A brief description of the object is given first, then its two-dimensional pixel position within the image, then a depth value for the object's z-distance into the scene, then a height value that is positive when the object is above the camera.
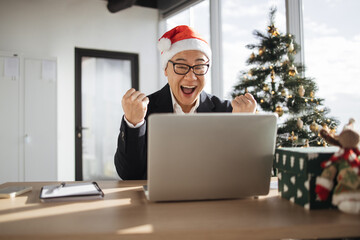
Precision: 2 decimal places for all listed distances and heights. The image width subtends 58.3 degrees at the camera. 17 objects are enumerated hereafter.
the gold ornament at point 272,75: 2.55 +0.40
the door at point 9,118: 3.78 +0.13
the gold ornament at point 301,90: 2.39 +0.26
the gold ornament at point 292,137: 2.38 -0.09
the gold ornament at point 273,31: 2.57 +0.76
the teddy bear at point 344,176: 0.88 -0.14
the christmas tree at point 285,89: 2.44 +0.29
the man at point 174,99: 1.43 +0.16
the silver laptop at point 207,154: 0.98 -0.09
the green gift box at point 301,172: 0.94 -0.14
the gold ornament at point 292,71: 2.47 +0.41
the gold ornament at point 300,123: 2.36 +0.01
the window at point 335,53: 2.62 +0.63
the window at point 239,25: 3.51 +1.17
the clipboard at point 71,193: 1.07 -0.22
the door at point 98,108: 4.86 +0.31
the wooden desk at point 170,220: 0.76 -0.25
